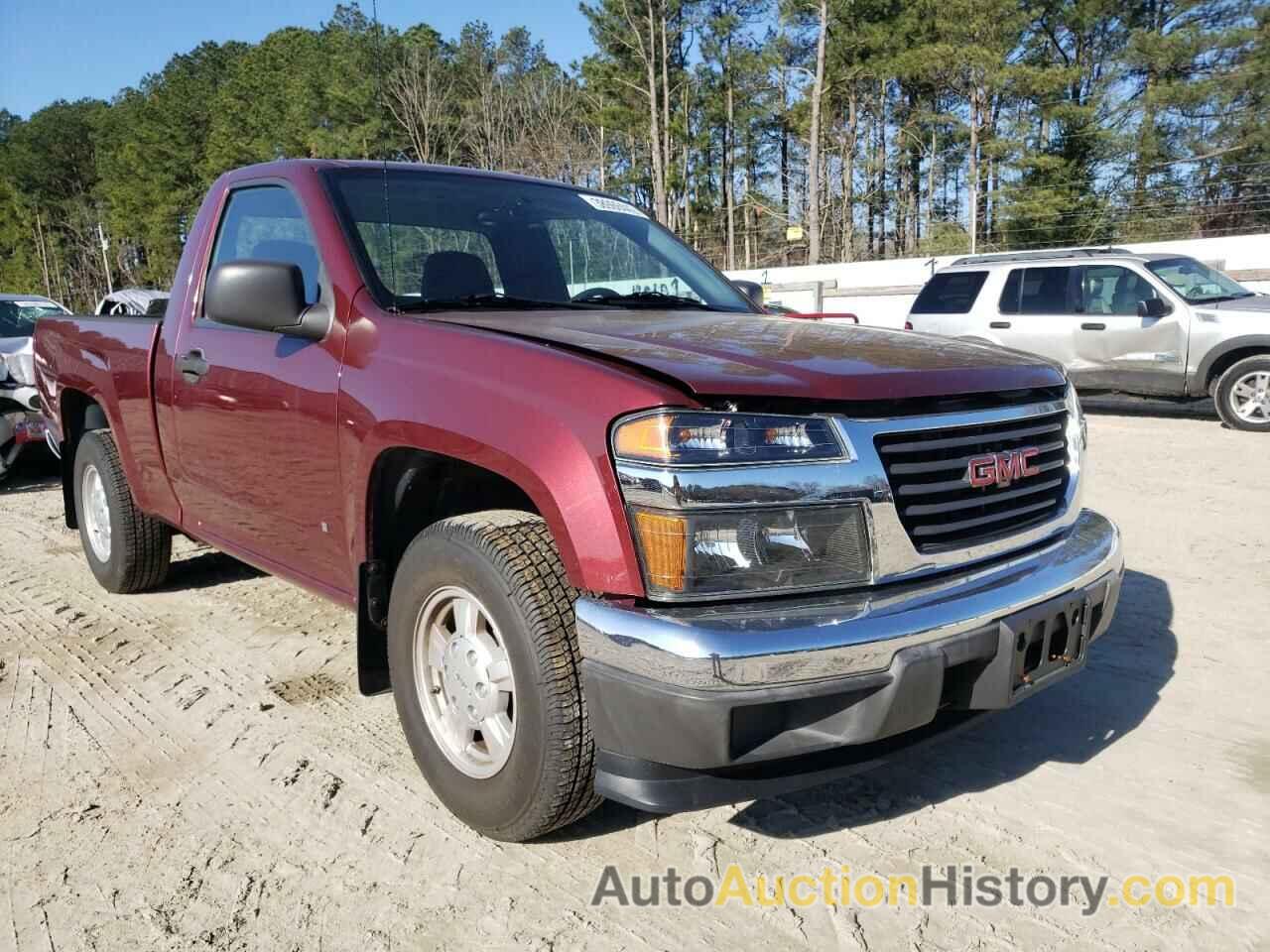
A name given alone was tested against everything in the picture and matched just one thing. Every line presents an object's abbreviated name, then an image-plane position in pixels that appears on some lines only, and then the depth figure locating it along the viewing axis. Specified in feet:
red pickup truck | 6.53
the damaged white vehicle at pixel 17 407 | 26.25
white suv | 30.40
